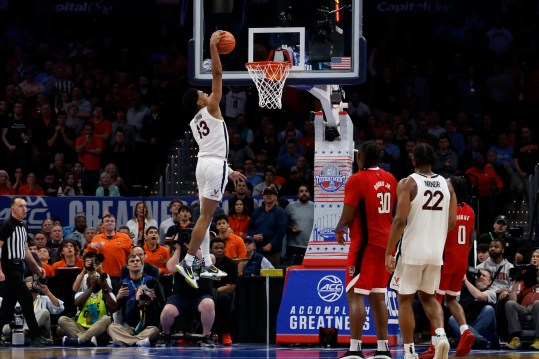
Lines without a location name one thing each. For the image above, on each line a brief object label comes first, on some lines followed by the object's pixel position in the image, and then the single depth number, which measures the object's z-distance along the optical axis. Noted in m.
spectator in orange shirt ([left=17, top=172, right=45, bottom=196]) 24.89
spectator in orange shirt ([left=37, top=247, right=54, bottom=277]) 21.36
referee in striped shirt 19.50
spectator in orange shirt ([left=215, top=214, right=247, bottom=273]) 21.06
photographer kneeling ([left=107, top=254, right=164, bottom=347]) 19.53
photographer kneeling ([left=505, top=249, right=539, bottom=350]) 19.14
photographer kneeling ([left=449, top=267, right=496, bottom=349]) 19.33
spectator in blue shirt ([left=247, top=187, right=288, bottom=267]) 21.84
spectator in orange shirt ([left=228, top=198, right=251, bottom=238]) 22.58
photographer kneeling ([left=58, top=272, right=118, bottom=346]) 19.70
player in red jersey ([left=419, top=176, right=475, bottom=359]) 16.42
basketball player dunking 15.68
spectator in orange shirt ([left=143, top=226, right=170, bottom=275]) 21.17
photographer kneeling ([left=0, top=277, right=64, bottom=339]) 20.19
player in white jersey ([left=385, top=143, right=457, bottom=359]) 14.62
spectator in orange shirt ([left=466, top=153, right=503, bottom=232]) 23.59
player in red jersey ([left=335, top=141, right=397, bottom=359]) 15.13
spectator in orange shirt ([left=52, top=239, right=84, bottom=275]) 21.31
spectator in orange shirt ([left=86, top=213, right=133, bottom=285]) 21.56
